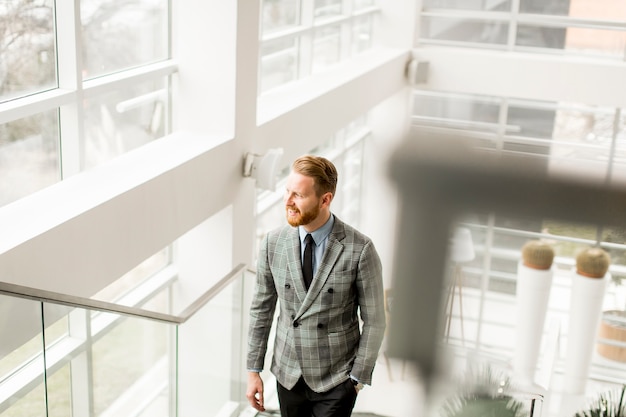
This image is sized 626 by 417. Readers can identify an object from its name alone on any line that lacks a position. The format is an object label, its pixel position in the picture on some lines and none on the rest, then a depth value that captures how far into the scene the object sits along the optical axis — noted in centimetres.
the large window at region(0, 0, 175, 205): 515
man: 335
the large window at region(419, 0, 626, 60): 1322
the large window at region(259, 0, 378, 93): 919
